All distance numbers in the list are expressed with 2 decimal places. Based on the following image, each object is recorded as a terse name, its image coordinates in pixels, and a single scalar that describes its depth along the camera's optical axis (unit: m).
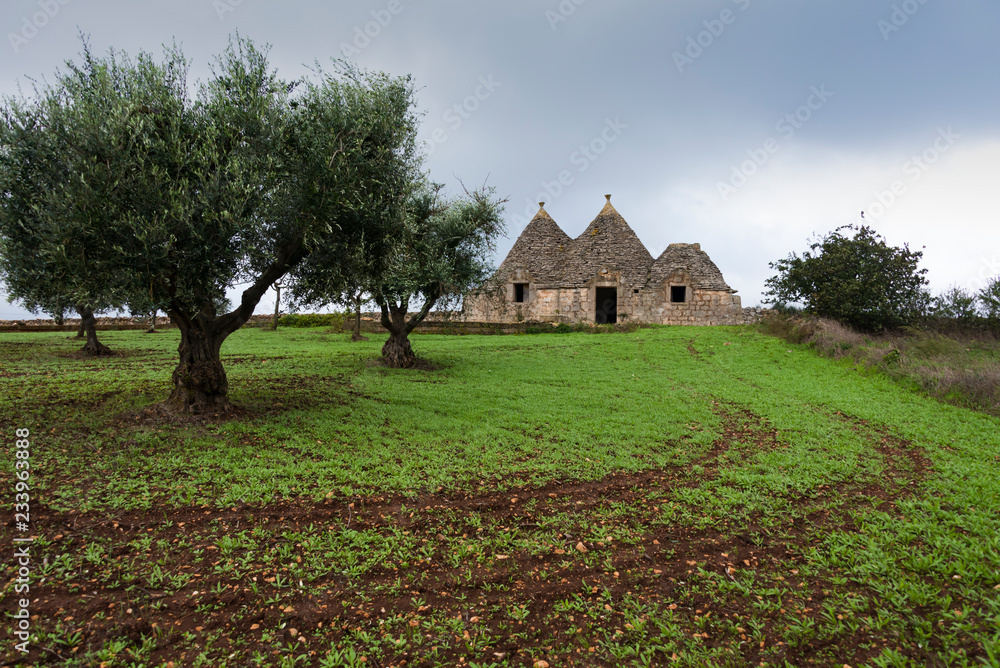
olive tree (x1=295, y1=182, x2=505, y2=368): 15.68
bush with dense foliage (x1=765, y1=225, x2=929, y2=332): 22.55
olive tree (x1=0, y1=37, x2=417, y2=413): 7.59
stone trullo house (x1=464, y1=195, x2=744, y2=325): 30.80
